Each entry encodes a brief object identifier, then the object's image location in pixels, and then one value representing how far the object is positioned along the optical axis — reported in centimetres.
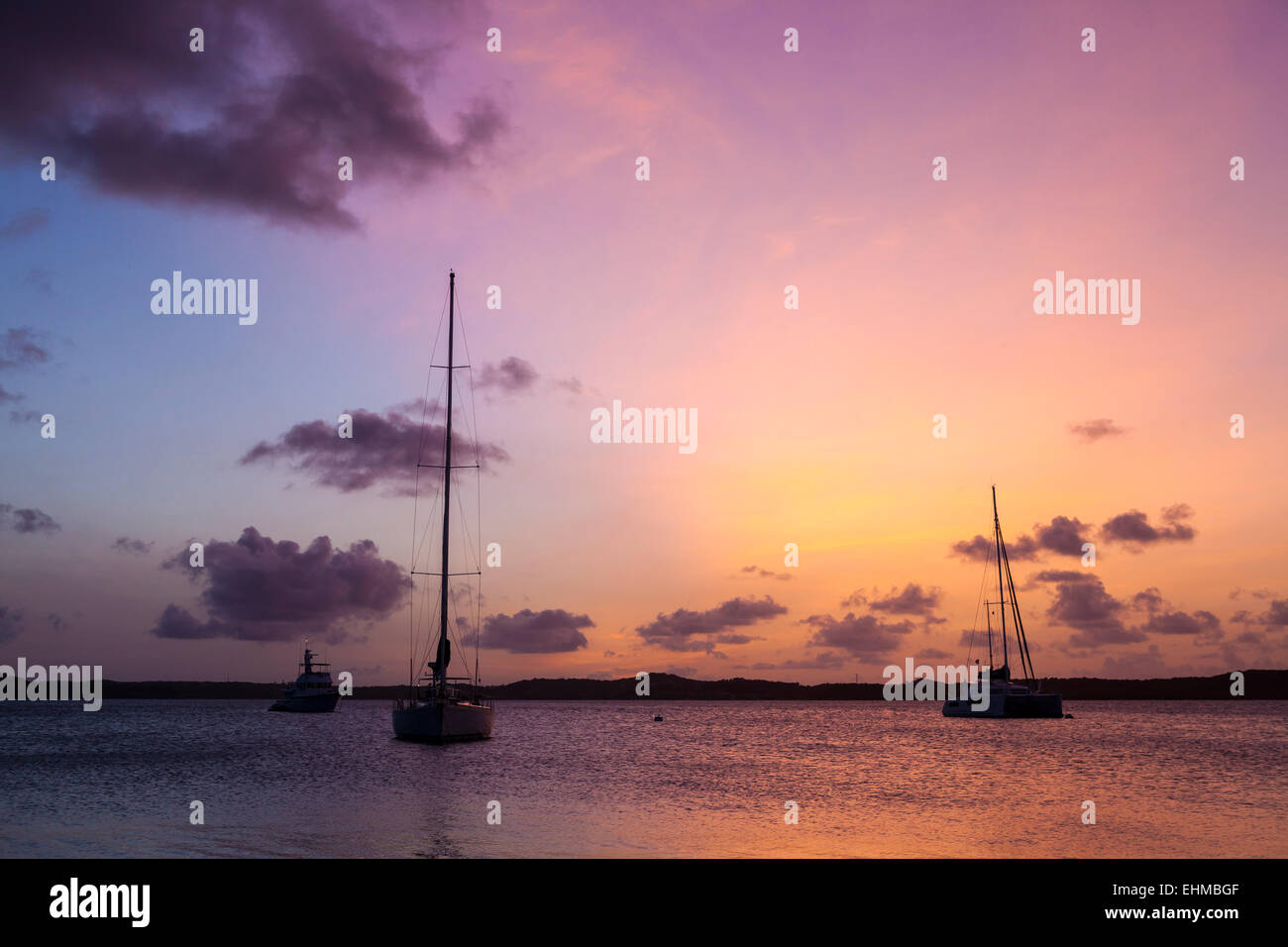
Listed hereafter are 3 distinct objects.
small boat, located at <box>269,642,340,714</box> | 13100
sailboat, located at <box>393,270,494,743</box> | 5484
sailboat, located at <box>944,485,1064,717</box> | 10569
